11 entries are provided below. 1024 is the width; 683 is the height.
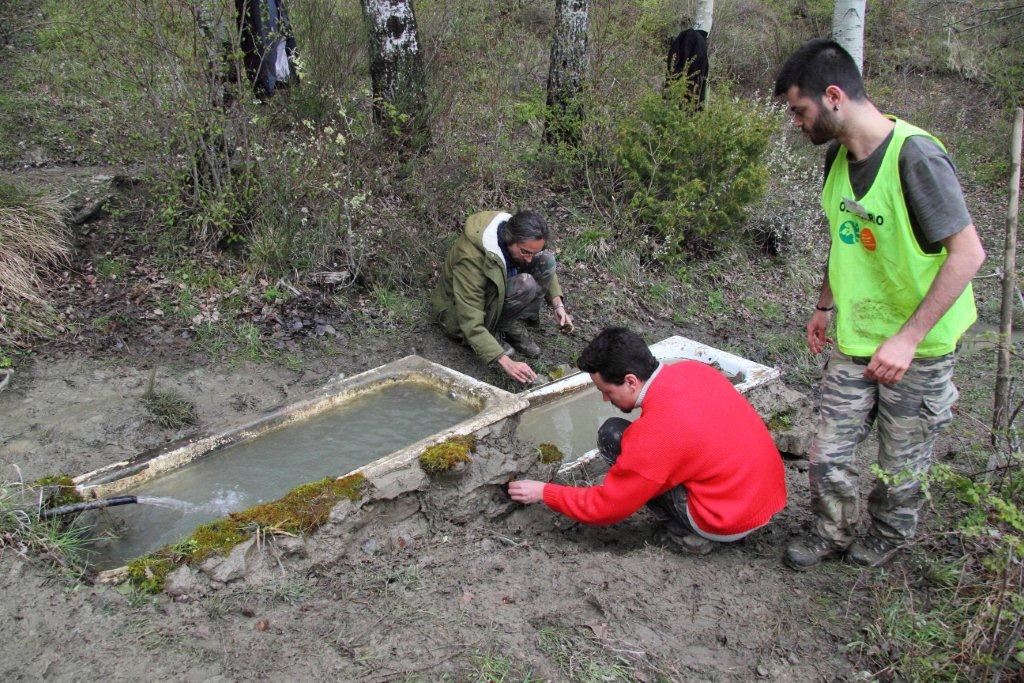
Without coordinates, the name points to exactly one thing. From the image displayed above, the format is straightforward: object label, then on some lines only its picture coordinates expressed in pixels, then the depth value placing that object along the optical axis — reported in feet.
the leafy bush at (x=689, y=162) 21.74
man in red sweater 9.60
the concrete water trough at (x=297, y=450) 10.98
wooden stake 10.43
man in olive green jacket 15.11
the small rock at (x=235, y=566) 9.41
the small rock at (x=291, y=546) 9.90
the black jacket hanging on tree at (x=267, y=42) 20.70
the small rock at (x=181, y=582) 9.17
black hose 10.04
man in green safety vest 8.32
